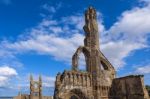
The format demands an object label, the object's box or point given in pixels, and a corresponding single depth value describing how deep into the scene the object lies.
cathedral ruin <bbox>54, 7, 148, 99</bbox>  34.64
